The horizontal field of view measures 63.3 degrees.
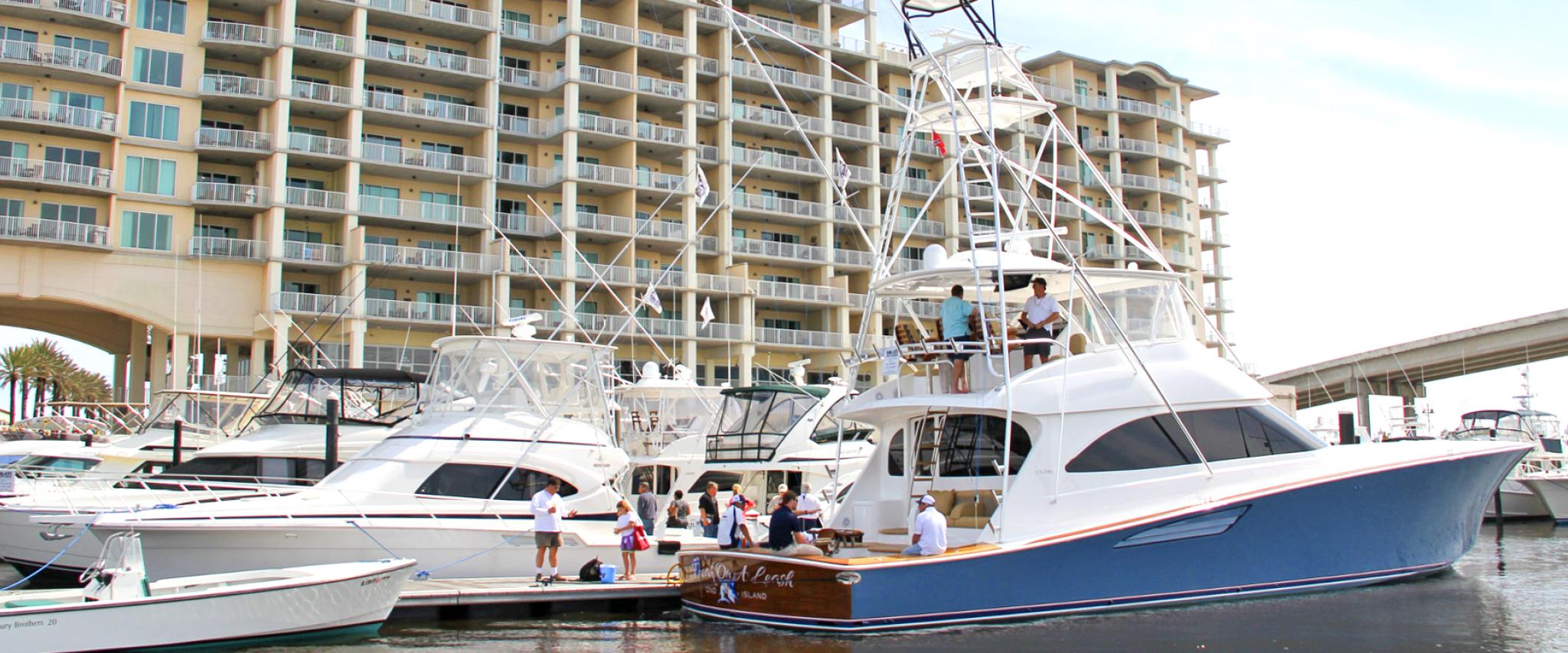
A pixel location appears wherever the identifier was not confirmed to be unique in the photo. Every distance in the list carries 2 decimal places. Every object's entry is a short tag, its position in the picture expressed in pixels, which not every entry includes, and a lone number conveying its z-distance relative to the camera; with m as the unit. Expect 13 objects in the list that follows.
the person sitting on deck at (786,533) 15.23
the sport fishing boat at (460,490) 17.53
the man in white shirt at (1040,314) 16.80
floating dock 16.83
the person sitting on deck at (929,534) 14.64
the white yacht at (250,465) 20.59
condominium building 50.03
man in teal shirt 16.91
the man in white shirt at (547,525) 18.23
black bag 18.20
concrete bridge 56.47
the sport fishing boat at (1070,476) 14.80
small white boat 13.47
